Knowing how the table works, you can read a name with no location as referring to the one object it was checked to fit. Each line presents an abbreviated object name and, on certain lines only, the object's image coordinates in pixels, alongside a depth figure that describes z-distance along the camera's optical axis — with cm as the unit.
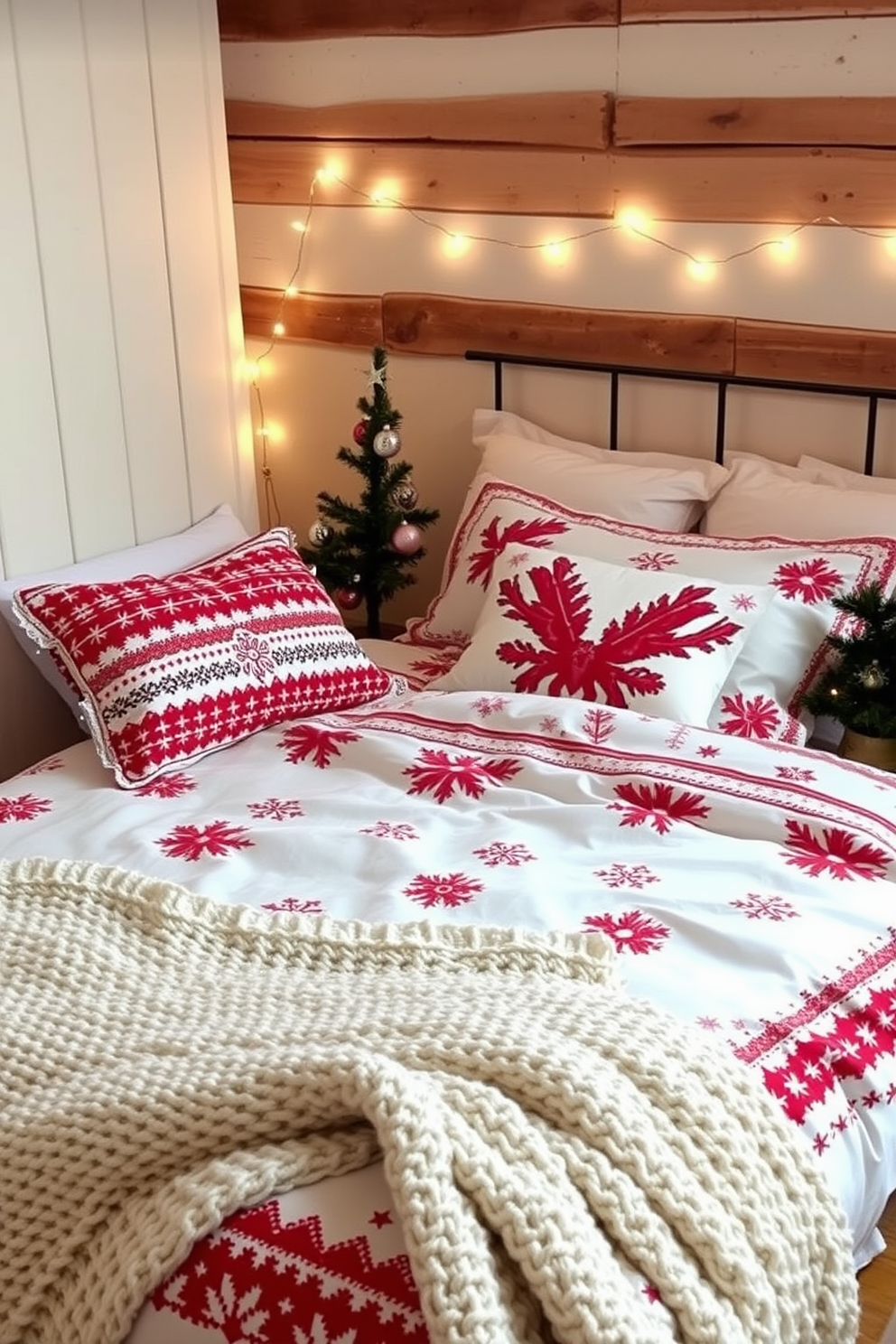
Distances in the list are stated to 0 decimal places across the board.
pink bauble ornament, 310
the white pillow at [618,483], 288
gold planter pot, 248
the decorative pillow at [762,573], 253
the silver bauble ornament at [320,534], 316
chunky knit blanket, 136
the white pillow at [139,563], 265
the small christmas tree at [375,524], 311
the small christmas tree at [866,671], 246
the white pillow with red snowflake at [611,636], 247
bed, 144
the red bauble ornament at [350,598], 317
